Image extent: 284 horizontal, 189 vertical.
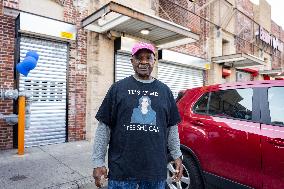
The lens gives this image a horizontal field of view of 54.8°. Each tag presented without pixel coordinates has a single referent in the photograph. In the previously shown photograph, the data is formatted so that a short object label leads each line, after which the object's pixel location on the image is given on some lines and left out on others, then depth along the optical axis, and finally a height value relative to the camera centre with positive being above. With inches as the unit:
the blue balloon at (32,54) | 268.0 +37.9
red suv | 125.6 -21.5
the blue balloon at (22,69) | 255.3 +22.2
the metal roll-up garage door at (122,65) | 390.3 +41.6
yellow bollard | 254.1 -21.9
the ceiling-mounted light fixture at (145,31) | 374.6 +86.5
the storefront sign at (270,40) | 808.1 +176.2
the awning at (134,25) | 309.2 +88.2
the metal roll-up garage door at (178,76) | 482.5 +34.8
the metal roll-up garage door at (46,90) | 306.2 +3.0
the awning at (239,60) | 560.0 +74.8
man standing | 89.0 -12.2
